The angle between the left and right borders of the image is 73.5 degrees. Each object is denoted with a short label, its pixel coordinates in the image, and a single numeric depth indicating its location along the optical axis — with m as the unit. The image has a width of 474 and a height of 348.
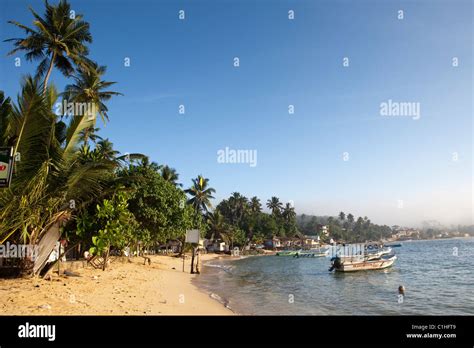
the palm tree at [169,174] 57.01
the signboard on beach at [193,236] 29.77
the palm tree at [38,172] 11.02
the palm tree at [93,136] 41.44
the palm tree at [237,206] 106.69
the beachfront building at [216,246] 84.56
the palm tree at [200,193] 62.91
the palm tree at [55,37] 25.17
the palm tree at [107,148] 42.75
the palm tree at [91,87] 31.36
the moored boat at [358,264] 37.31
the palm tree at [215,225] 81.69
